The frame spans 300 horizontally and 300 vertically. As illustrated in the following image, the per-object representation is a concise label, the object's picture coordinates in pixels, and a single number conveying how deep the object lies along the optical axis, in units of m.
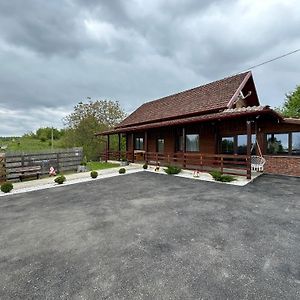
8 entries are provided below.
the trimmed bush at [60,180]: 9.32
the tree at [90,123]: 23.73
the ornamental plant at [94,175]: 10.63
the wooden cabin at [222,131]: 10.27
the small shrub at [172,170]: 11.27
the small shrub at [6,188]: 8.03
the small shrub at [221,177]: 8.91
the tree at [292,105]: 28.04
